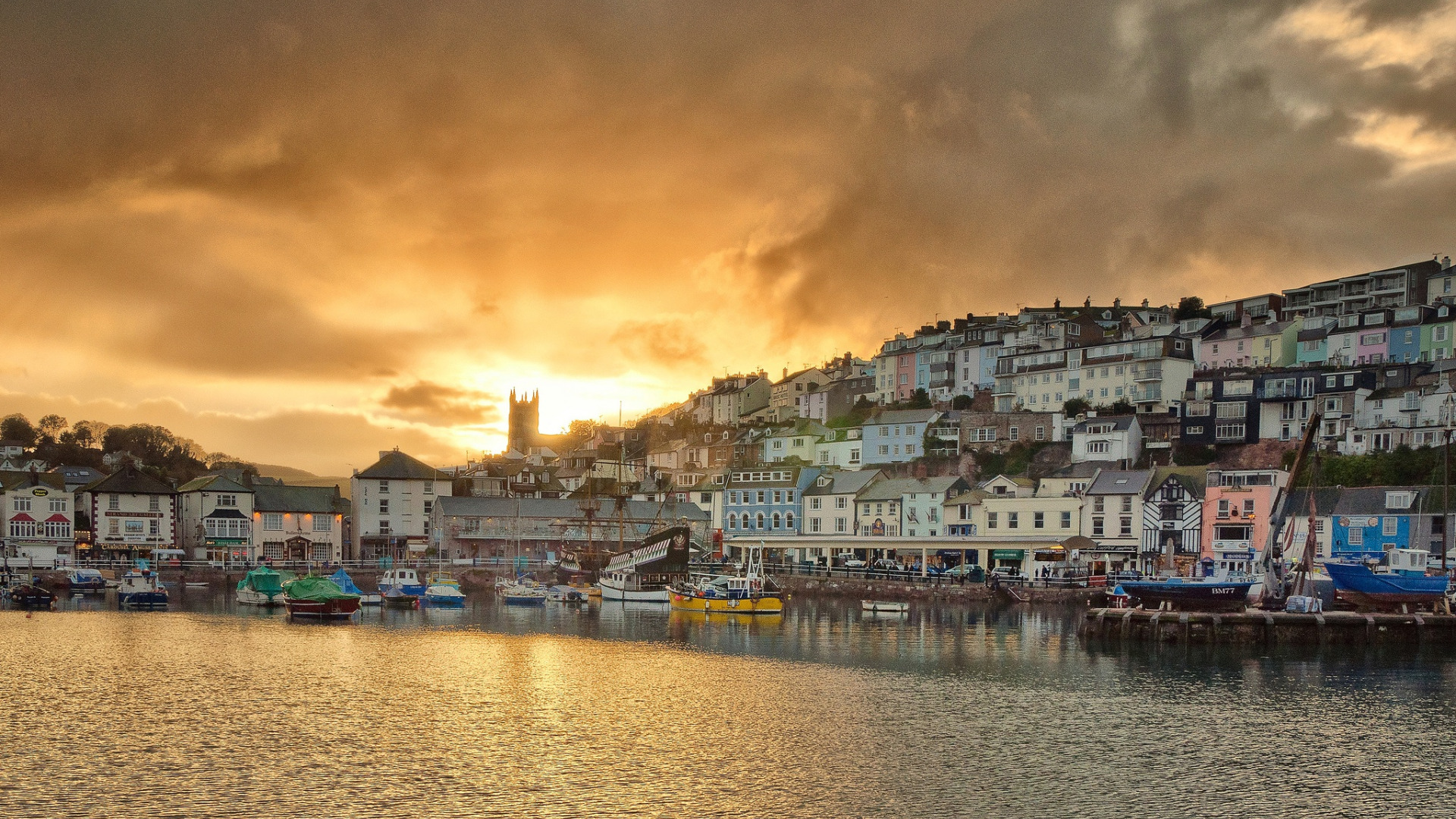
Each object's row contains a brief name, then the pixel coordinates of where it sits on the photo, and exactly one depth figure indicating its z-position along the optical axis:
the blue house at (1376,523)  78.31
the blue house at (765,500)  112.75
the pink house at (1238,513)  84.06
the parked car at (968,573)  87.25
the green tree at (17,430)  171.12
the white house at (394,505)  113.44
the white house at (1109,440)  99.81
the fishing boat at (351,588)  79.38
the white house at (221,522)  106.94
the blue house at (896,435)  119.81
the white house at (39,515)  100.69
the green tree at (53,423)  177.50
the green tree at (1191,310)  130.00
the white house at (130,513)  104.62
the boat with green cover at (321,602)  68.62
